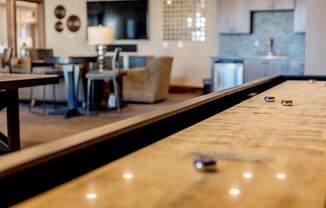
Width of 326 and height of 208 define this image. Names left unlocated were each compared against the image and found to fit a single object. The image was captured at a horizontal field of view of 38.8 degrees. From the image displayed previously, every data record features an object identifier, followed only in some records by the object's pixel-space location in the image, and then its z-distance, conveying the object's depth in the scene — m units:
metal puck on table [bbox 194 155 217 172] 1.23
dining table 6.65
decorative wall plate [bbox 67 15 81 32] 11.07
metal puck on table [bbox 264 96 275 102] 2.73
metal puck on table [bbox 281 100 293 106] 2.56
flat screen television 10.37
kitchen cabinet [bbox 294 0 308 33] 8.31
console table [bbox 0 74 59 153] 3.81
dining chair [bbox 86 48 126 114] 6.75
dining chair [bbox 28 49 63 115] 7.46
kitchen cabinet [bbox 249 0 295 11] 8.55
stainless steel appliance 8.58
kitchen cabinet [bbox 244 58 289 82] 8.20
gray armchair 8.02
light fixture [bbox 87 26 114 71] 6.87
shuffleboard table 1.01
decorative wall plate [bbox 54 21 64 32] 11.19
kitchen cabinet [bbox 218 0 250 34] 8.87
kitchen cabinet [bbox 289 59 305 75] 8.05
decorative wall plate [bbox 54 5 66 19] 11.15
